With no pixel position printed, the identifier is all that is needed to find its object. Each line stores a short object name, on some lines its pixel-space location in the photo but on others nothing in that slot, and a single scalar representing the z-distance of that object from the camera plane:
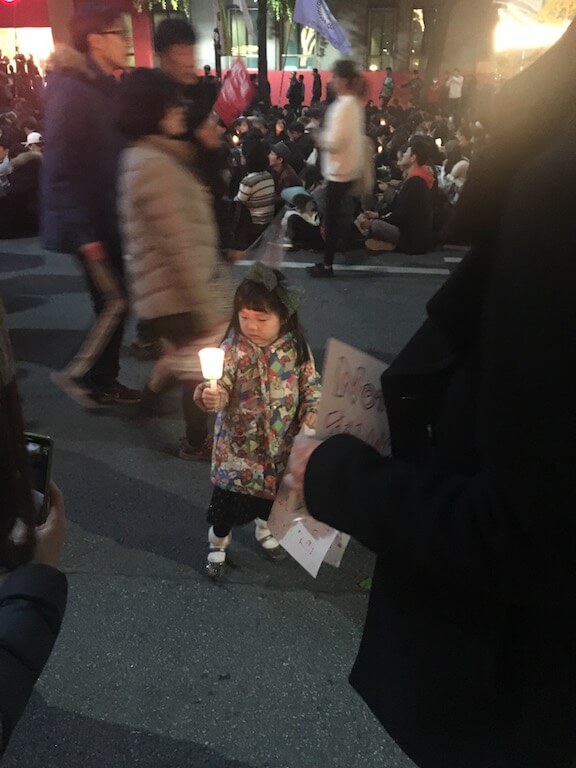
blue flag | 9.65
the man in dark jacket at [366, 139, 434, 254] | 7.15
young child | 2.38
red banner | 9.26
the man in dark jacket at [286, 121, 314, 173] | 10.44
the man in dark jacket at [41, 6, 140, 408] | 3.41
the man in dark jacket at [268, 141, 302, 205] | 8.33
